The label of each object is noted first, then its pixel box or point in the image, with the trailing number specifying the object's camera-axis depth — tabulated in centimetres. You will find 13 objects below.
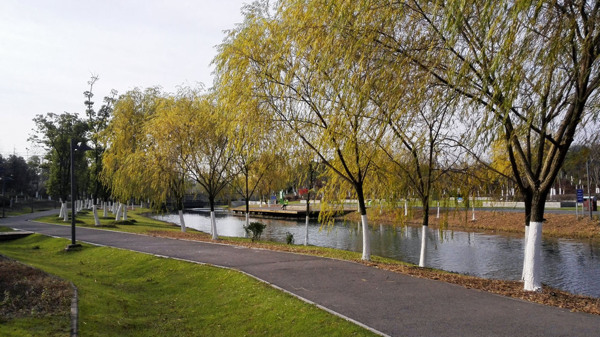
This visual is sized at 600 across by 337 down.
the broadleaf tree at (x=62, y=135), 3328
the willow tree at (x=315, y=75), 934
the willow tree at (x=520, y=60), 718
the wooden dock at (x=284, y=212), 5112
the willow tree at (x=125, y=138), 2494
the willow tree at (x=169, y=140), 2086
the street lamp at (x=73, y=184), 1611
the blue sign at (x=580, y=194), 3091
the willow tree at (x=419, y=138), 902
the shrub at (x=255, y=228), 2112
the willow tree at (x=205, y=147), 2070
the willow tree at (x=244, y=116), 1270
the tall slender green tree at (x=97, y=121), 3041
